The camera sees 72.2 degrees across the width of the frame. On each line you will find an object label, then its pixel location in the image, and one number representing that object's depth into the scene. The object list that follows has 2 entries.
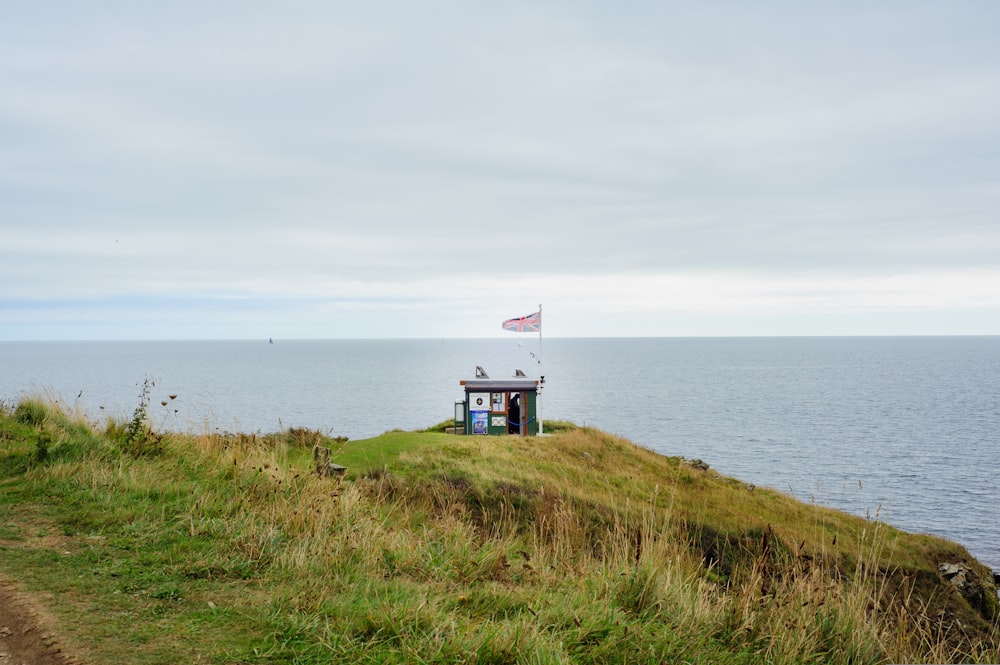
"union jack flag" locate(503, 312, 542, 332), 33.84
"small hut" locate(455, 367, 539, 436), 30.25
